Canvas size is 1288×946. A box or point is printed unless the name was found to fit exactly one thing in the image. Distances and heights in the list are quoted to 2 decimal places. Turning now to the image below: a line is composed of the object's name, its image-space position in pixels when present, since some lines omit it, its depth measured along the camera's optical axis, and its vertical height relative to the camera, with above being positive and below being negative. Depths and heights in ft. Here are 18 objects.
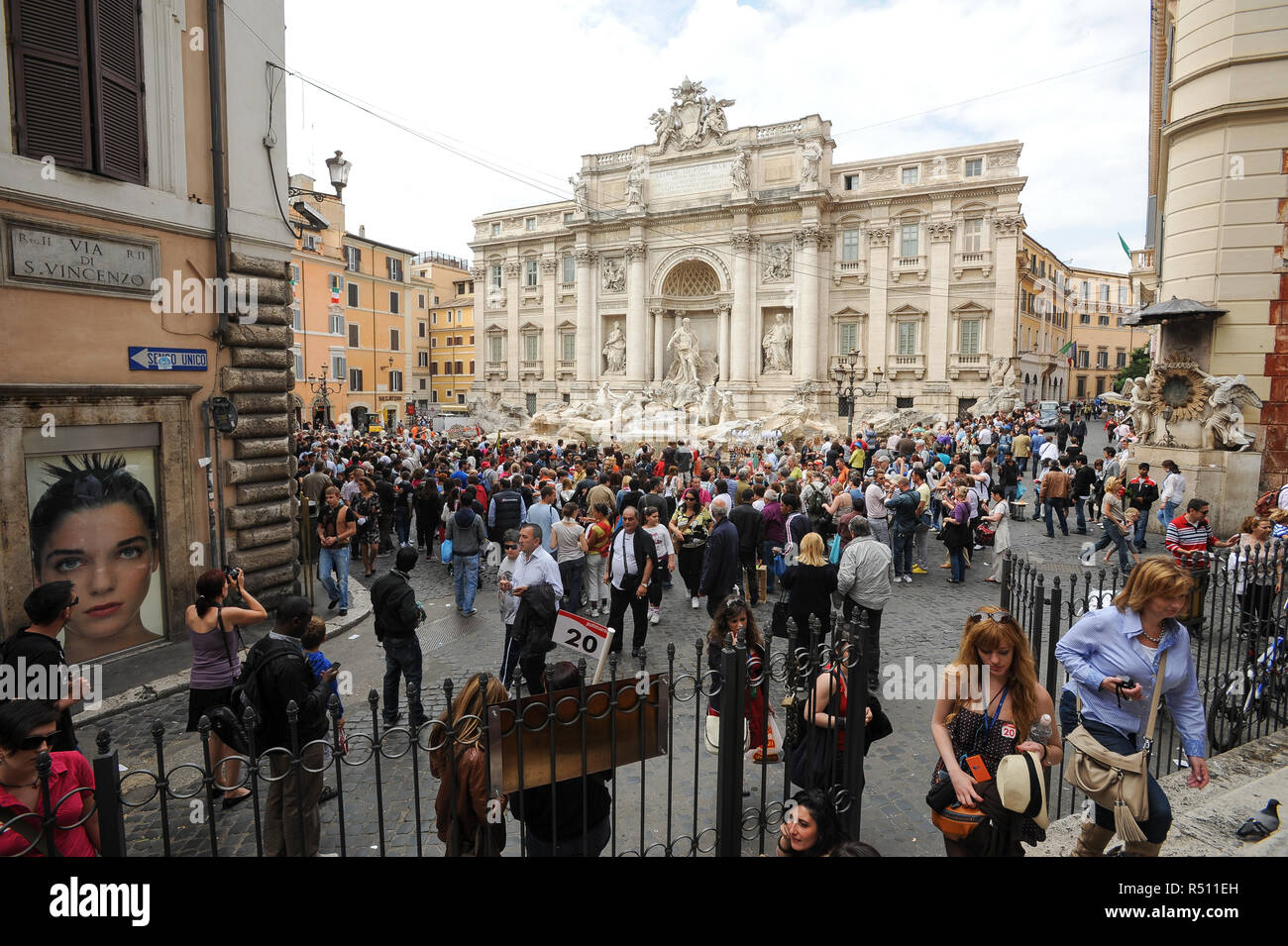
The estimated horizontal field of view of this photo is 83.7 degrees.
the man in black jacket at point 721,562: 25.73 -4.76
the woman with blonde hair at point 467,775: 11.08 -5.41
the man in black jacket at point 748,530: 29.68 -4.20
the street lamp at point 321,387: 107.78 +7.15
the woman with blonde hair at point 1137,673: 11.78 -4.14
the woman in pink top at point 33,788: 9.50 -4.99
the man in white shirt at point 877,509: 34.55 -3.85
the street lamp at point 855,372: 112.06 +8.01
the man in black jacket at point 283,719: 13.93 -5.66
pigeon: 12.57 -6.99
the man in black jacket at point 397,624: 19.33 -5.27
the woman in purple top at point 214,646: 16.92 -5.20
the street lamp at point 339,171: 39.11 +14.14
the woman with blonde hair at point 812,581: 21.81 -4.62
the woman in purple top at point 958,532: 34.14 -4.95
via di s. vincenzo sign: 21.76 +5.49
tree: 115.75 +10.34
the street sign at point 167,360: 24.91 +2.53
